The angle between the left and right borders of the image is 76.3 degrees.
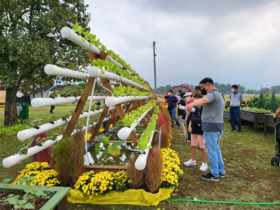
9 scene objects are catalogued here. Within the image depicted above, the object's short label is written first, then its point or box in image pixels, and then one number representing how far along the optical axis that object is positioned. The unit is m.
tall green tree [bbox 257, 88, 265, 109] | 10.09
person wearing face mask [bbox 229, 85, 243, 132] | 7.73
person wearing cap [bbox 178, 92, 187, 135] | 7.64
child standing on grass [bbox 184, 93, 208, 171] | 4.06
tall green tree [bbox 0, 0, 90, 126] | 7.26
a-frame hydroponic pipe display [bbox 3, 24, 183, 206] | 2.56
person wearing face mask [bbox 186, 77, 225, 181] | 3.39
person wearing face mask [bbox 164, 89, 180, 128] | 8.55
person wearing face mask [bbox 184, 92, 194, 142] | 5.24
